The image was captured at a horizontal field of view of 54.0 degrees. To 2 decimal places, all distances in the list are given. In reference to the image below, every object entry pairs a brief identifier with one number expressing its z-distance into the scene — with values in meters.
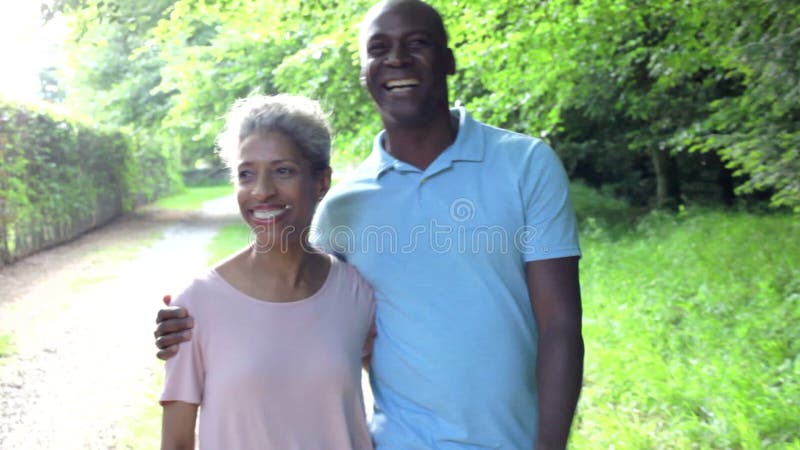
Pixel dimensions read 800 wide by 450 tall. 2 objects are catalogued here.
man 2.01
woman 2.00
